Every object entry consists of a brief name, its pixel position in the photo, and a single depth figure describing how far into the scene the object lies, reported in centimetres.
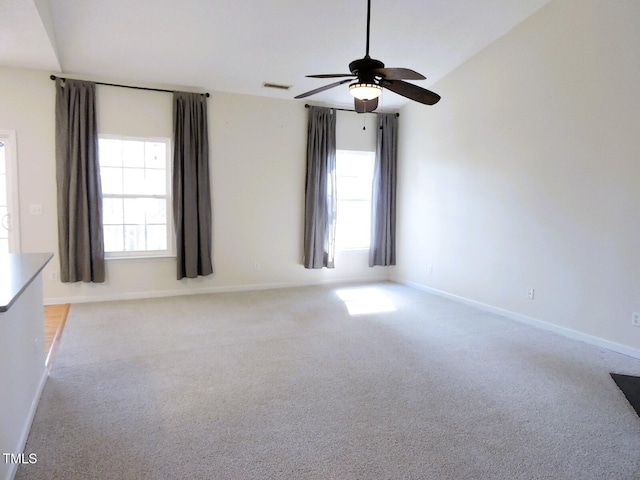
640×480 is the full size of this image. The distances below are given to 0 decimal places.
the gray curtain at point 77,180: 445
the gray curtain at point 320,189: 566
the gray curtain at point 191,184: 494
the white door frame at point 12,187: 435
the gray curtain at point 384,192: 608
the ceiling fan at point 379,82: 252
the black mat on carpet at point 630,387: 245
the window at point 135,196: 484
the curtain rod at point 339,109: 564
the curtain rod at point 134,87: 464
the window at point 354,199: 616
